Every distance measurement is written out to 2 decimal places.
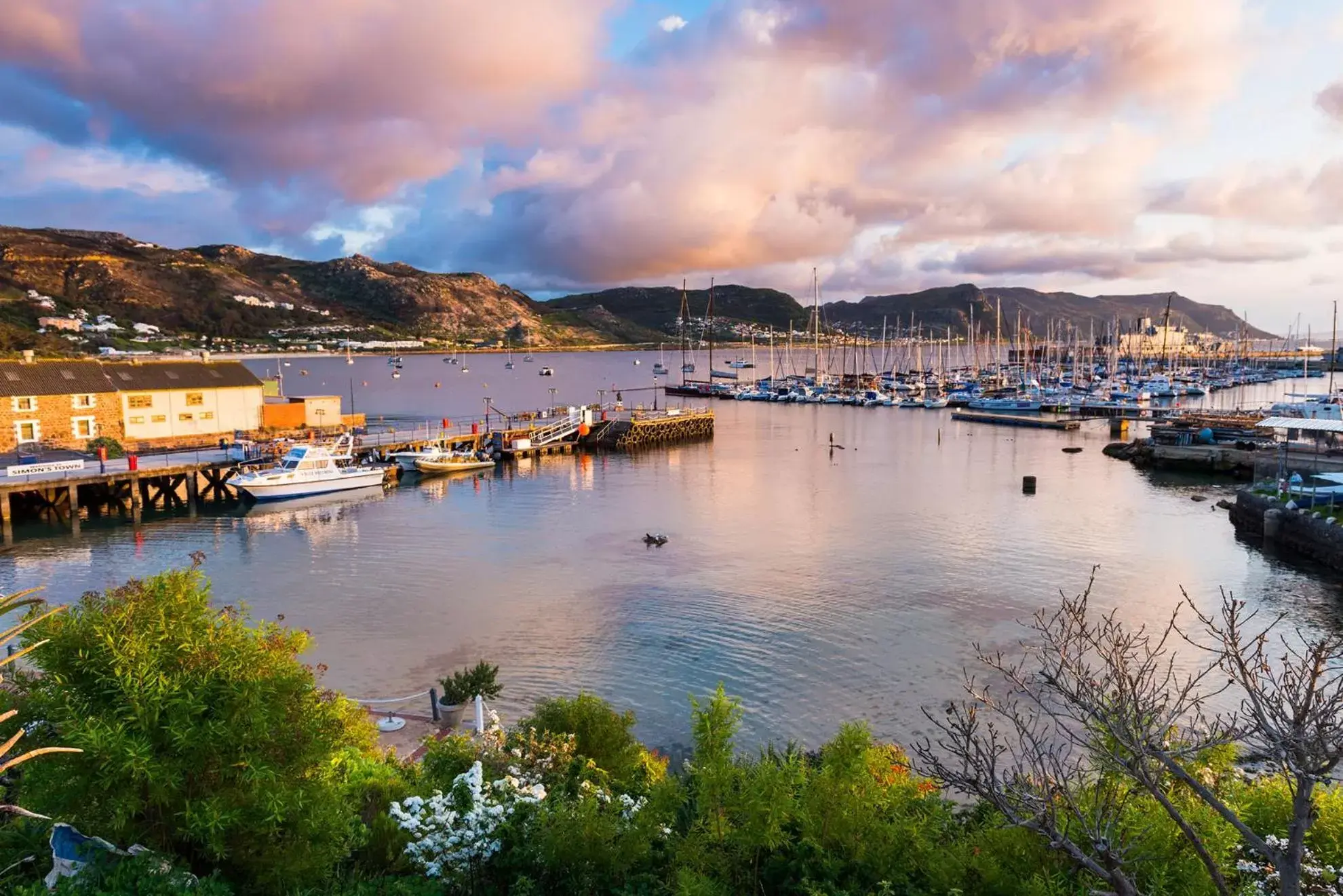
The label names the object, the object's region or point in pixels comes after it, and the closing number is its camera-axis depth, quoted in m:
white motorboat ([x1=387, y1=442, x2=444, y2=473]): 59.03
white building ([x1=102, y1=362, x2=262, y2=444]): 54.72
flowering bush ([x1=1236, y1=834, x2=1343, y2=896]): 8.20
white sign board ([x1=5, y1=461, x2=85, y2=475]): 43.94
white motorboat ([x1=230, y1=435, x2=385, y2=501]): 48.66
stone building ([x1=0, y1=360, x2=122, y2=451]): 49.81
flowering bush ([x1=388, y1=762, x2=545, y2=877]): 9.49
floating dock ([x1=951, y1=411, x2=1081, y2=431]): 86.43
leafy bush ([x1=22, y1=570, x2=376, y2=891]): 7.51
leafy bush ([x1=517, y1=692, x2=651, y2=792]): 14.23
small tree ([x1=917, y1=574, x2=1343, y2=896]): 6.13
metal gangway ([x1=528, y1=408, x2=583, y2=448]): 71.19
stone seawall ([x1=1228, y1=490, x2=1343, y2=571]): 34.34
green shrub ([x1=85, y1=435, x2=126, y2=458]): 51.69
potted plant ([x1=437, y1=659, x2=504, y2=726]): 17.31
